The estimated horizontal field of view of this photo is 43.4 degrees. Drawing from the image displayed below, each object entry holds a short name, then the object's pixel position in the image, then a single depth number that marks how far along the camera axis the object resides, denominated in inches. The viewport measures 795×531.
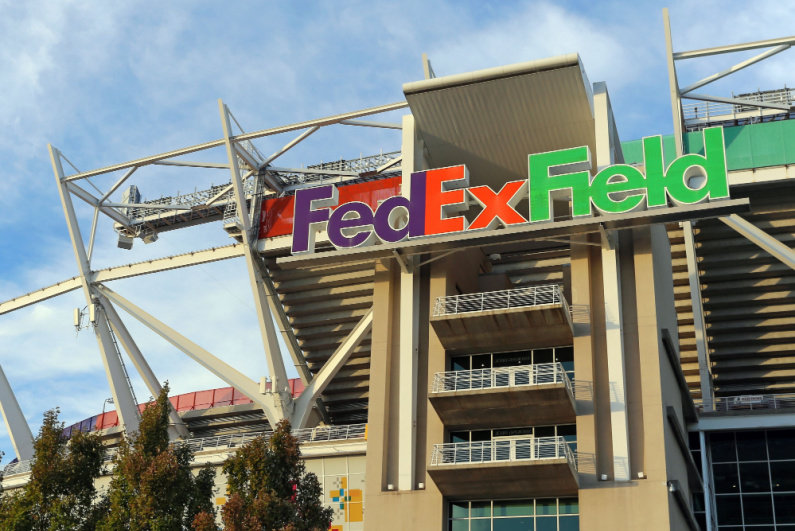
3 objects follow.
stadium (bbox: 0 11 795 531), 1493.6
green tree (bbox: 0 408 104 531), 1151.0
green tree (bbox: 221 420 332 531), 1074.7
